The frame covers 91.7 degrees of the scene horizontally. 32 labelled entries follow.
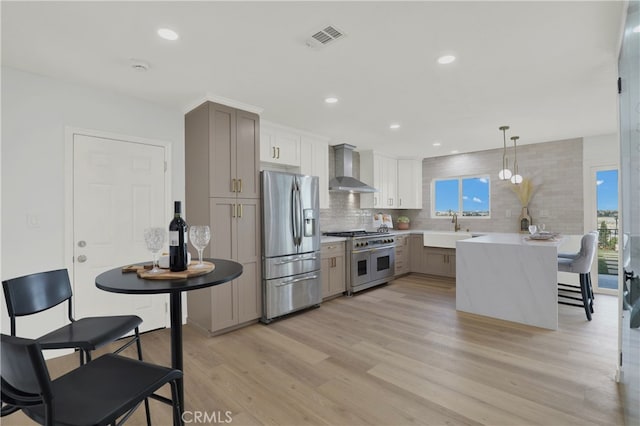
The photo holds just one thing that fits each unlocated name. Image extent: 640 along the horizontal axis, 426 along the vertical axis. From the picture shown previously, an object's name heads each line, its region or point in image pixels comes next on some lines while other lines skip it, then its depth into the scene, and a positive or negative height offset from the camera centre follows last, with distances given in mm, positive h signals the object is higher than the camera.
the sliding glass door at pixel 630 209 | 1568 +8
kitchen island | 3338 -774
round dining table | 1313 -304
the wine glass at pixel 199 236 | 1824 -121
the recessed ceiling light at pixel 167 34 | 2035 +1217
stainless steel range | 4758 -736
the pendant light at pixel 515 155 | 4941 +1002
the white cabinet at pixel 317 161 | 4527 +807
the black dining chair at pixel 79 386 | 976 -668
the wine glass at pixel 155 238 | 1741 -127
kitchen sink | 5656 -466
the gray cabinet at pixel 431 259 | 5781 -891
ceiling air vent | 2057 +1215
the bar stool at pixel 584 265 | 3506 -628
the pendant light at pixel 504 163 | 4180 +848
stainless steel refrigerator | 3596 -359
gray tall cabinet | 3223 +162
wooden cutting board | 1494 -287
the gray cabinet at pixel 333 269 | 4395 -799
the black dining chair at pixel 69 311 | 1633 -537
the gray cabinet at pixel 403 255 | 5883 -804
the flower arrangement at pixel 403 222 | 6700 -193
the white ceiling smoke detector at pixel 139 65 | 2428 +1209
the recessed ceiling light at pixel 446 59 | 2420 +1212
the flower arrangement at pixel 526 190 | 5402 +373
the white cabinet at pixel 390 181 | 5926 +659
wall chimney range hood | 5230 +755
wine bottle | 1642 -141
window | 6039 +317
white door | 2889 +34
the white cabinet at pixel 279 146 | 3992 +926
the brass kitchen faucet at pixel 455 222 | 6188 -195
